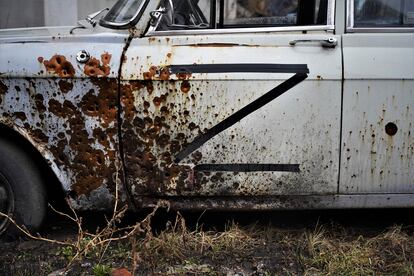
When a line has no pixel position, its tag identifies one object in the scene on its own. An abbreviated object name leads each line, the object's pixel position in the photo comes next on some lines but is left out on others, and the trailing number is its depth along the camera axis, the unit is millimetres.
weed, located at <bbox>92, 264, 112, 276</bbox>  3121
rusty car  3346
